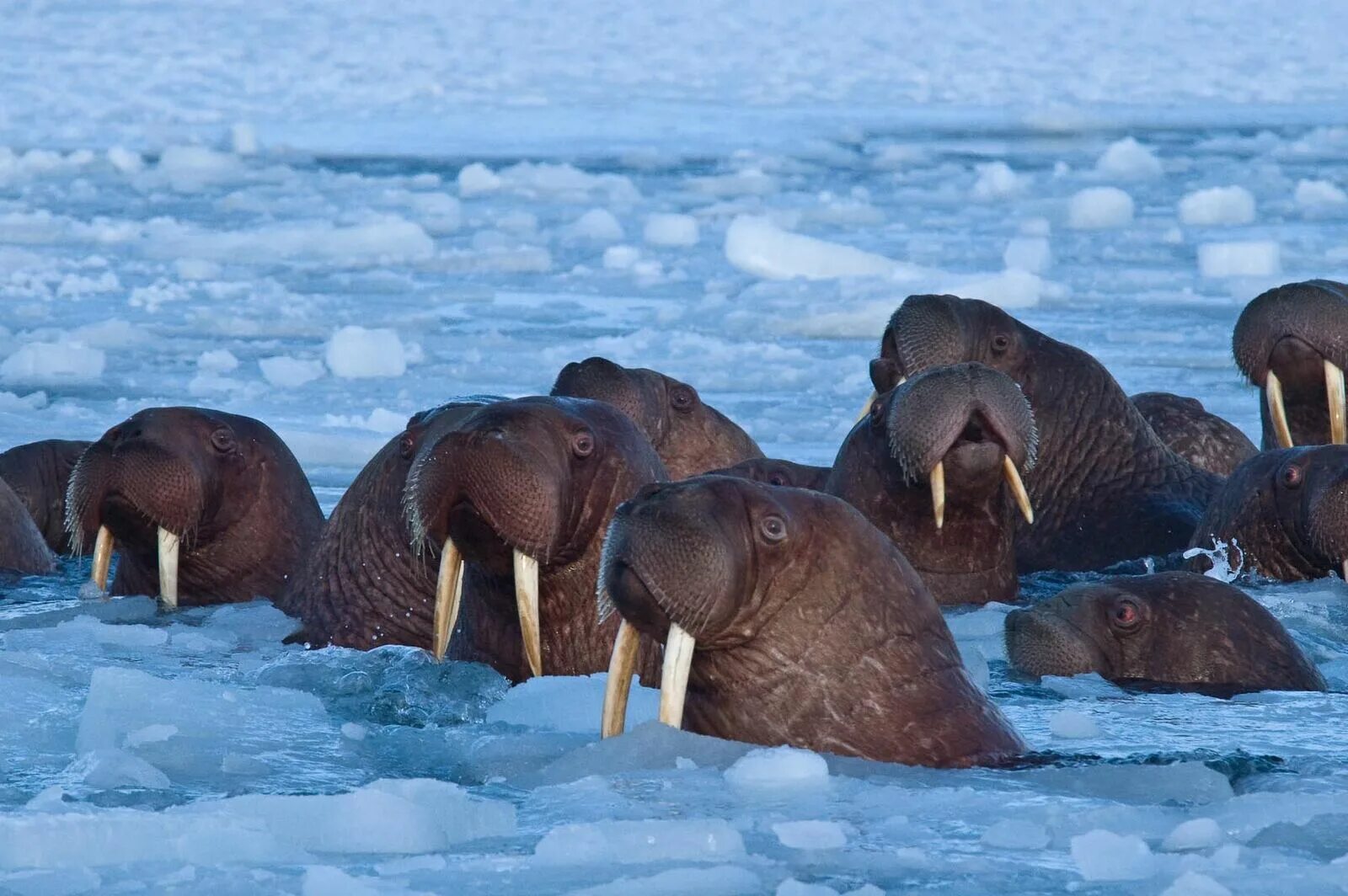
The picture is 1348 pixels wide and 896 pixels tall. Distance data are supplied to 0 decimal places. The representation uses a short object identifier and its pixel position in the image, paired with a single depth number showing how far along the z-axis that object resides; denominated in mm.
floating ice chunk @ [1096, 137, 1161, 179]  41437
